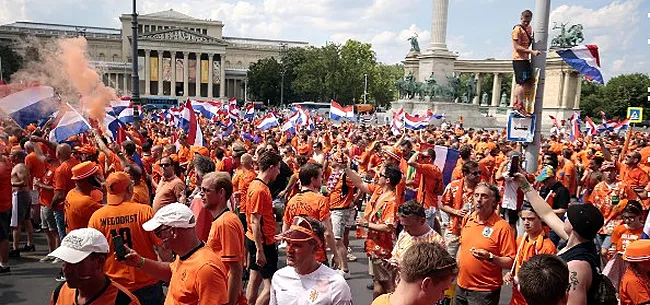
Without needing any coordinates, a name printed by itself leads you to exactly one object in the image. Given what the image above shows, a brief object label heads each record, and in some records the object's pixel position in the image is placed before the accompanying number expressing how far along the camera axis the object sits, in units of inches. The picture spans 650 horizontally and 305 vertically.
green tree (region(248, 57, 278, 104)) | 3659.0
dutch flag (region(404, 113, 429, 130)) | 864.4
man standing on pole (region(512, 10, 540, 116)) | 313.7
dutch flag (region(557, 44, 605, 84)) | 294.5
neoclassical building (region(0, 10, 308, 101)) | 4028.1
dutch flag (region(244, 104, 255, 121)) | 1194.6
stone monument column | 1691.7
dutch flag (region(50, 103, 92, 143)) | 382.6
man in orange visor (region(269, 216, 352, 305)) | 127.6
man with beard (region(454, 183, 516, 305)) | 186.4
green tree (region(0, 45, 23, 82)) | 2401.3
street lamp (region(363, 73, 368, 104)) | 3314.5
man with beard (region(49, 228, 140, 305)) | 116.9
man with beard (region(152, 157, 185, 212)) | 238.7
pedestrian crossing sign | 596.2
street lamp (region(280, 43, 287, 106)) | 3406.5
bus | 2957.7
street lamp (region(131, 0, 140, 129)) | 669.0
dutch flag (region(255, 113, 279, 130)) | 808.9
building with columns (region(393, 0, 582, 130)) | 1752.0
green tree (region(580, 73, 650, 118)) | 2915.8
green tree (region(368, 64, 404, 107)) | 3722.9
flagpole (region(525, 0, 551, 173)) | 314.7
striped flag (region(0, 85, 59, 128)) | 378.6
